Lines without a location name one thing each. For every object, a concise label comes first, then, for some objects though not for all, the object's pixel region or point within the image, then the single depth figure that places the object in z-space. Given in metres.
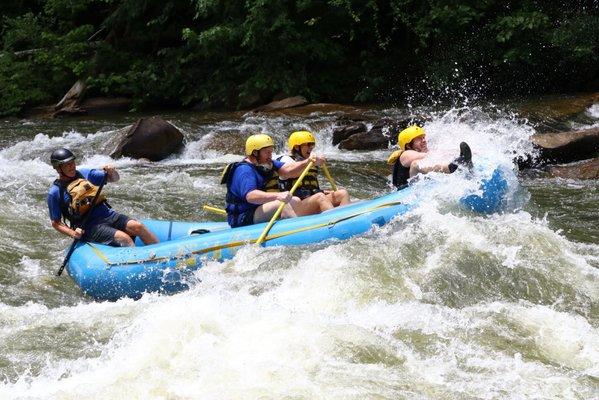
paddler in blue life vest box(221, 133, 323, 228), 11.95
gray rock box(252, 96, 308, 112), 28.55
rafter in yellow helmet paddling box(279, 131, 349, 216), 12.62
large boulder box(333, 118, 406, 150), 22.42
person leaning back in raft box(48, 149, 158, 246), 12.13
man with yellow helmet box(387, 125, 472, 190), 13.05
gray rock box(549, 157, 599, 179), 17.84
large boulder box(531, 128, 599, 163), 19.23
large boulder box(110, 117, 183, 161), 22.24
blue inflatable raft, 11.39
